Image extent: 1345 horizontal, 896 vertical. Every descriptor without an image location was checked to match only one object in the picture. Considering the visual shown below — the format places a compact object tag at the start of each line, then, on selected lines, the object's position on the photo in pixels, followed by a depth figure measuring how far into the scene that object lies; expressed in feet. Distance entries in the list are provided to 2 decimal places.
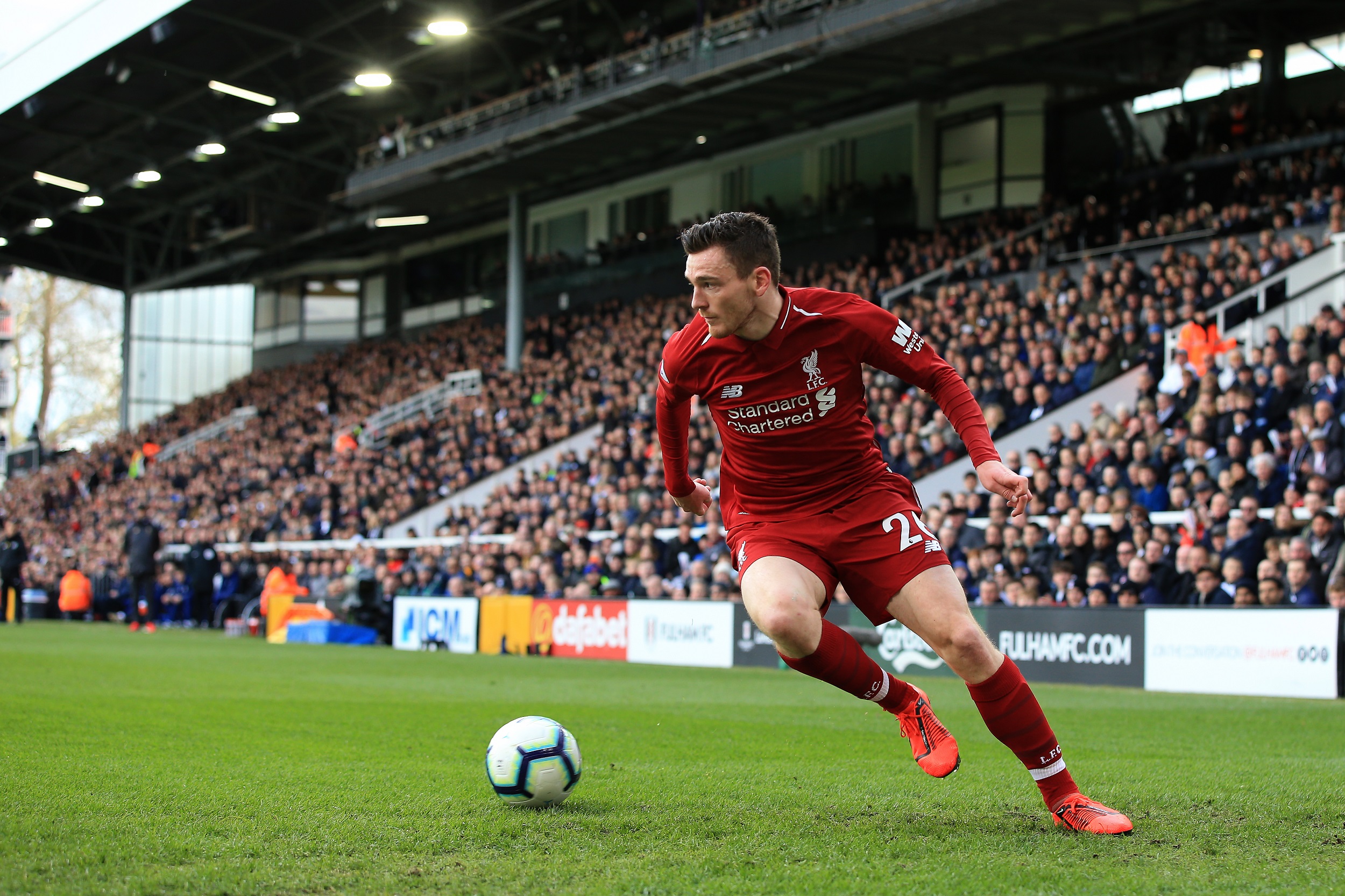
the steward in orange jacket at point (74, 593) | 101.14
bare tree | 199.21
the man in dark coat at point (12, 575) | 87.51
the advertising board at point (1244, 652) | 37.96
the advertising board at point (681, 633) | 54.75
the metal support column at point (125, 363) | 165.37
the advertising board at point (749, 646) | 52.85
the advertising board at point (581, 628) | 59.41
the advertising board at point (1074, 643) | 42.52
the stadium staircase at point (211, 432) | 142.92
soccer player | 15.93
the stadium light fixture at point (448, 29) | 88.28
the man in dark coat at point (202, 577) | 91.25
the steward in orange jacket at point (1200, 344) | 55.21
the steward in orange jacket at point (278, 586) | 83.15
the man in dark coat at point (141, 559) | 76.74
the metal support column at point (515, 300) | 110.32
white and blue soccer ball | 16.80
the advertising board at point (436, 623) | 67.15
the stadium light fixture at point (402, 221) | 127.22
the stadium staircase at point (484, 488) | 89.92
